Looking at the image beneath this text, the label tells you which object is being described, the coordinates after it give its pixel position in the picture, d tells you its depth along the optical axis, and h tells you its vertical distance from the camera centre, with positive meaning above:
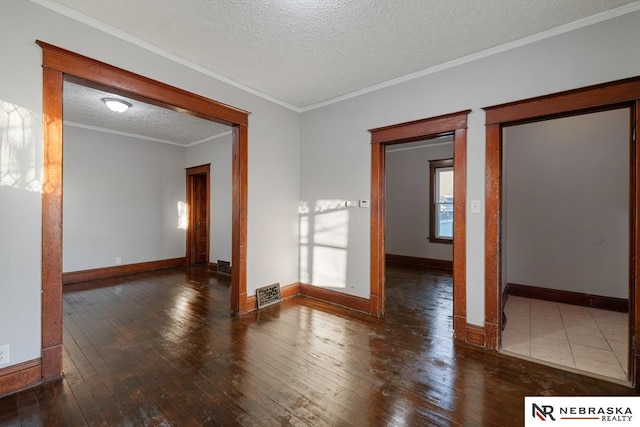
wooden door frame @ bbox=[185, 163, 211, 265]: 6.63 +0.11
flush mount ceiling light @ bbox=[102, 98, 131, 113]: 3.77 +1.50
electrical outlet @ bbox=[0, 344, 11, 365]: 1.95 -0.99
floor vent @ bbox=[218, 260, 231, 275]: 5.74 -1.12
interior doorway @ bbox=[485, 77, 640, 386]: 2.15 +0.50
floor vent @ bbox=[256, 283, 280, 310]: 3.76 -1.13
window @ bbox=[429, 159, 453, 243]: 6.41 +0.30
